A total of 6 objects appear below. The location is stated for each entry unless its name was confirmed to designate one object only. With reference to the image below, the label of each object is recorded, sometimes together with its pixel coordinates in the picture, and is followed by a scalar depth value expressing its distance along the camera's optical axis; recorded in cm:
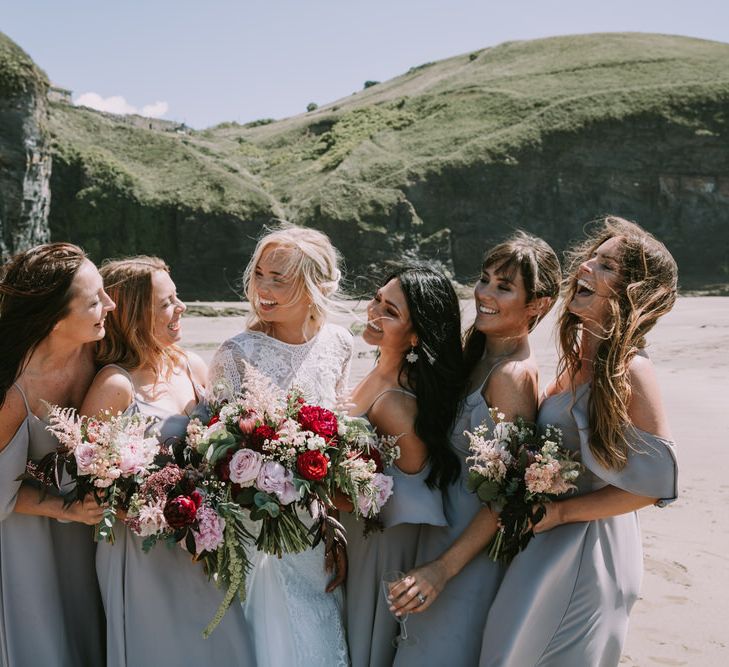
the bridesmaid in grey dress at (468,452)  343
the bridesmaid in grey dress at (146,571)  354
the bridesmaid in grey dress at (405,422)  352
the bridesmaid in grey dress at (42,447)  342
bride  364
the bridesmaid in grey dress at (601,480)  318
